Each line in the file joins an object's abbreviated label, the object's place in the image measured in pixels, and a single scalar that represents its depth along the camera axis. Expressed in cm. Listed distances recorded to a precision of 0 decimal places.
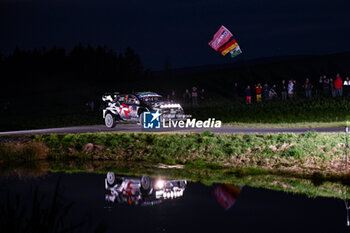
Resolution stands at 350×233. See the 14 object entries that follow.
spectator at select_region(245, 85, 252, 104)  4538
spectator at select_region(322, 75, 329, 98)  4550
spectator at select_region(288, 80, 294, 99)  4506
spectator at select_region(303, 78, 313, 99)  4391
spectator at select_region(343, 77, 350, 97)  4270
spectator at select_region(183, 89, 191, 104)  6162
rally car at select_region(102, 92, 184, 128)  2748
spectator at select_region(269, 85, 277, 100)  4938
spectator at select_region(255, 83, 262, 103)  4488
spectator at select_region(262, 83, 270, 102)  4578
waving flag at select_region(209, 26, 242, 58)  3806
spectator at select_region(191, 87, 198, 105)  5054
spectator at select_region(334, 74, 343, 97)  4256
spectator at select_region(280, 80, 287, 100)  4784
